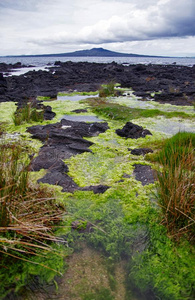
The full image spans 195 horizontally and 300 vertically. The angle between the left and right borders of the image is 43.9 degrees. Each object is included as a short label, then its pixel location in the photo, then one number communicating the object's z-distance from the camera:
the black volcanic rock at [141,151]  5.49
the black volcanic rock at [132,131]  6.66
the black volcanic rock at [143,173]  4.32
